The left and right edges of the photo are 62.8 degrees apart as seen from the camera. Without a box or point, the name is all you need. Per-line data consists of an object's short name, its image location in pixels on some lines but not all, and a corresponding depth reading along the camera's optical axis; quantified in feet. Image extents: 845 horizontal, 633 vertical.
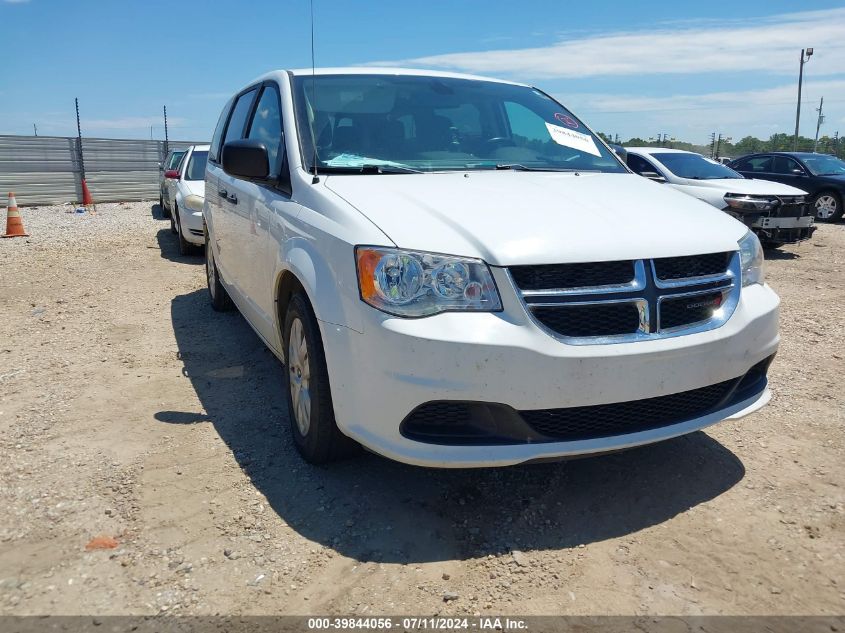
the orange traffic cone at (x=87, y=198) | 65.98
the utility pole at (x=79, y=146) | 67.11
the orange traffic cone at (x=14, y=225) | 39.13
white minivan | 8.04
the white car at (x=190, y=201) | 29.55
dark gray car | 48.75
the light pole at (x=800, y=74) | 120.57
